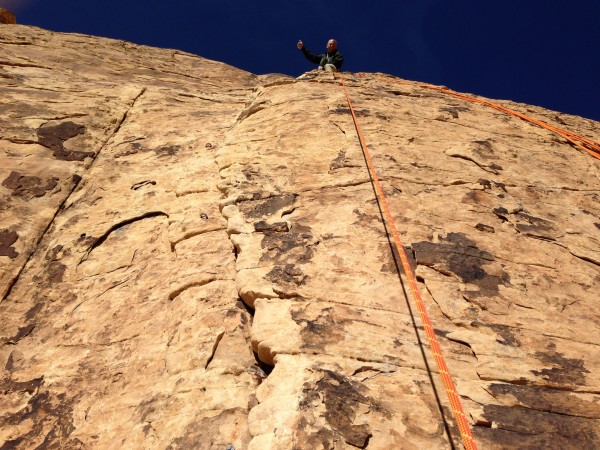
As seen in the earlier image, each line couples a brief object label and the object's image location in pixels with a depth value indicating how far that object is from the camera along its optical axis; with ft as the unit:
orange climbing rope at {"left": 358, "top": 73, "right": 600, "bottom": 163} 19.70
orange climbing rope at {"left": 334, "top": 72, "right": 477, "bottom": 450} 7.94
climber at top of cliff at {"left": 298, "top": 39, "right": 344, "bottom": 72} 32.71
